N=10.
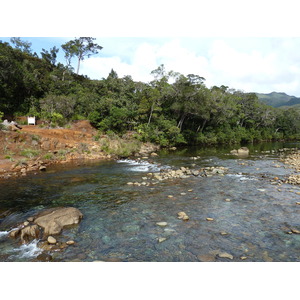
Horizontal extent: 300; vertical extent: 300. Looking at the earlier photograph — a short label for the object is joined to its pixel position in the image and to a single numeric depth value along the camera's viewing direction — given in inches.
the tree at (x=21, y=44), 1826.3
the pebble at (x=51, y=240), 200.4
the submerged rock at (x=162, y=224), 239.5
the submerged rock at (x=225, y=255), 179.2
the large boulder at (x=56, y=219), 223.4
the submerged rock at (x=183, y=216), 254.0
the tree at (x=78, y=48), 1748.3
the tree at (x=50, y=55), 1740.9
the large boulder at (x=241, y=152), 904.9
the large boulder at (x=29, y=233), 206.1
